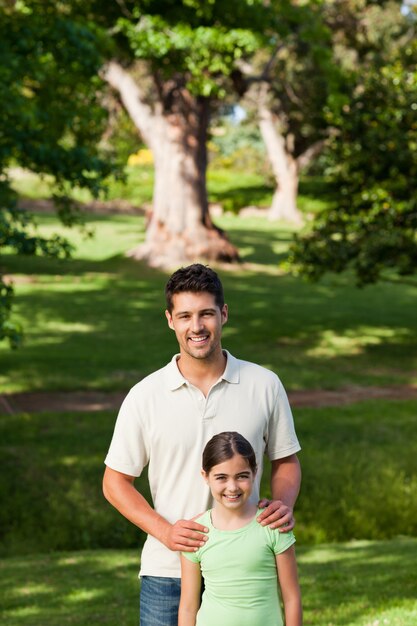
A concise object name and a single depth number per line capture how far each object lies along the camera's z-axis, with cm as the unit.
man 659
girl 613
